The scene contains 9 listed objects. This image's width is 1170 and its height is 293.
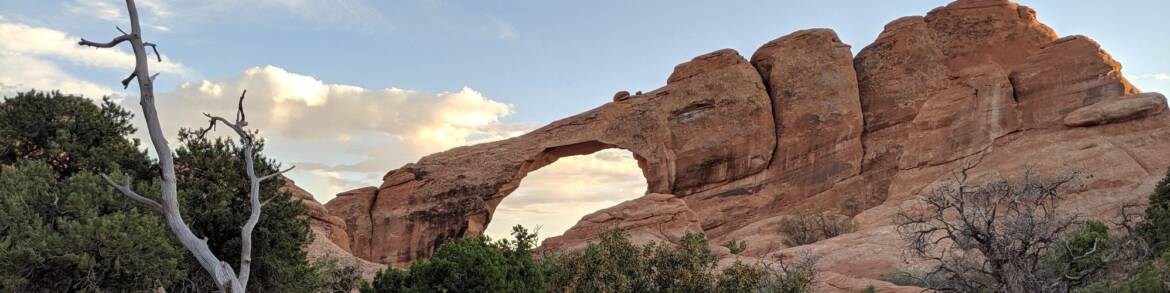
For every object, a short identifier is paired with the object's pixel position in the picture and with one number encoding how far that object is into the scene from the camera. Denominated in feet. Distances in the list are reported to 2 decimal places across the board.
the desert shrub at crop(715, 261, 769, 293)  80.79
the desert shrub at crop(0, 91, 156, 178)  91.50
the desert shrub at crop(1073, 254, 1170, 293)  71.04
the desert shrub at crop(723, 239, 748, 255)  129.18
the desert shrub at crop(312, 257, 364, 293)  105.94
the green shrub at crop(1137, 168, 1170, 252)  104.17
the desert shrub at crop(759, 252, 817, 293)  80.38
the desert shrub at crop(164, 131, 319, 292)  83.20
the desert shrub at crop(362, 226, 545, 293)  78.33
